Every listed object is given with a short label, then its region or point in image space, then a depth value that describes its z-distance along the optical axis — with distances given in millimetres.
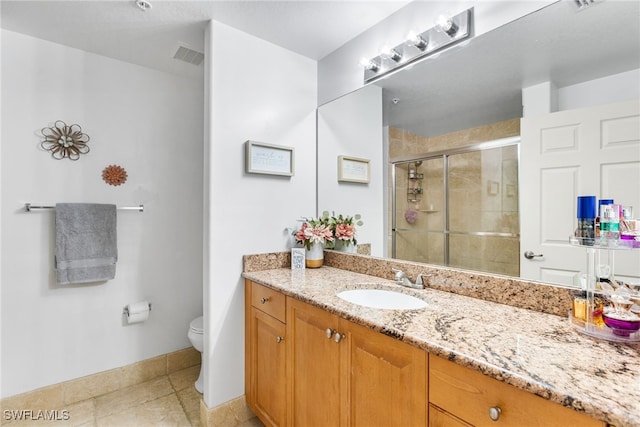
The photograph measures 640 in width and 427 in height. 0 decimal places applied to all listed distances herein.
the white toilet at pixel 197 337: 2055
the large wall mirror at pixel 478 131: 1072
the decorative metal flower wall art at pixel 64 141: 1937
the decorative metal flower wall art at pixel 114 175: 2129
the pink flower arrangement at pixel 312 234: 1982
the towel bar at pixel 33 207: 1854
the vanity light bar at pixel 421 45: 1427
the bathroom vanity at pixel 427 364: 660
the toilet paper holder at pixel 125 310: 2180
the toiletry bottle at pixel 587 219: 1018
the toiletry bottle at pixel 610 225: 956
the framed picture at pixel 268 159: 1879
